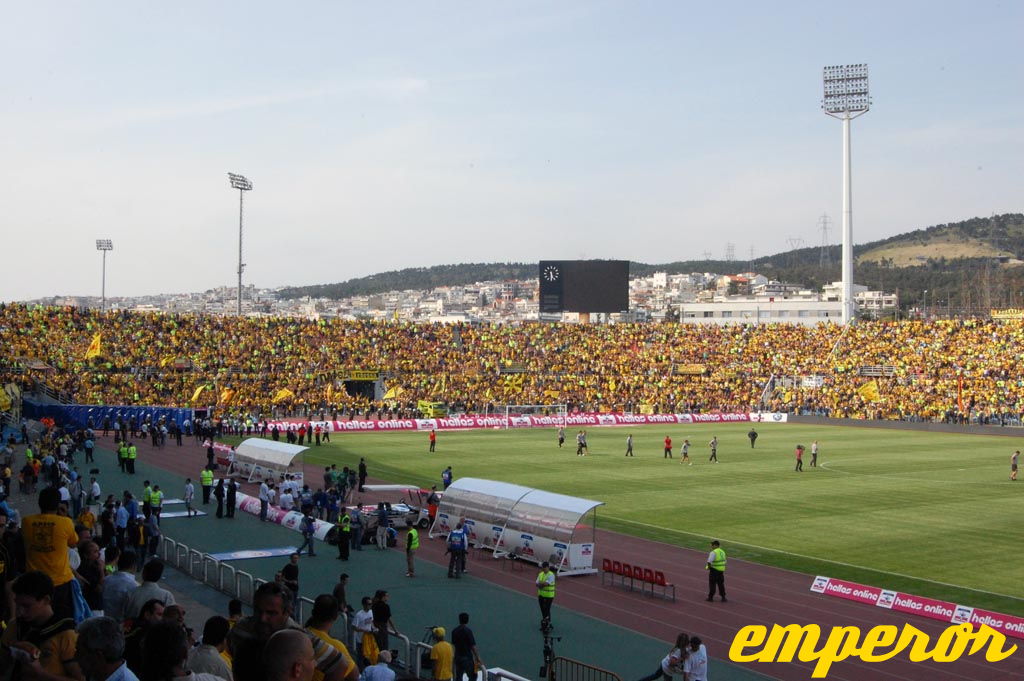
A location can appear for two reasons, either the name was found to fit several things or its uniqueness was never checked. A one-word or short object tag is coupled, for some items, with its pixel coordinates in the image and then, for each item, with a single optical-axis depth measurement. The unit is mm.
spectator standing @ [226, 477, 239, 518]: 29817
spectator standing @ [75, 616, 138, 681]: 5941
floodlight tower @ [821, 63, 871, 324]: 99188
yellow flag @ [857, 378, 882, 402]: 80312
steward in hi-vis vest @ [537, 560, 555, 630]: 18969
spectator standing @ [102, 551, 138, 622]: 9930
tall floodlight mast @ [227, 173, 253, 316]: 101250
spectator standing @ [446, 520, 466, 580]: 23016
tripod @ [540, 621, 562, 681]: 15414
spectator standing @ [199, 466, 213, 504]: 32719
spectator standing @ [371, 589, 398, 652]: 14844
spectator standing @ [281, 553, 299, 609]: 15186
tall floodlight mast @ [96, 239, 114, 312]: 130000
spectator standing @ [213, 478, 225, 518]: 30141
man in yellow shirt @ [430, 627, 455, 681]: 13188
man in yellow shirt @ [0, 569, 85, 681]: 6254
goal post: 76919
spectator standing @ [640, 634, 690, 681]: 14578
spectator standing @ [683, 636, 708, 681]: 14516
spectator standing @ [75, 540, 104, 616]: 11352
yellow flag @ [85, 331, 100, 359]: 69125
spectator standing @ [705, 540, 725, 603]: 20656
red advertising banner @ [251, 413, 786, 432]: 65688
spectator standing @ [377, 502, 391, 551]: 26297
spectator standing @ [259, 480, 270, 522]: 29906
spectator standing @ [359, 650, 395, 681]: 9617
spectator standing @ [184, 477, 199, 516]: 30516
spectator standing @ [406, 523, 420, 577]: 23094
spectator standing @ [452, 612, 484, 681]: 14523
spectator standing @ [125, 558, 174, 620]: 9188
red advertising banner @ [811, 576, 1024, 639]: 18547
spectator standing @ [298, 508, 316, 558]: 24750
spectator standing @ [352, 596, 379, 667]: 13680
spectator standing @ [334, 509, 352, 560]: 24484
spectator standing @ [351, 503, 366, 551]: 26250
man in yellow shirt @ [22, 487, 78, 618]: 9727
